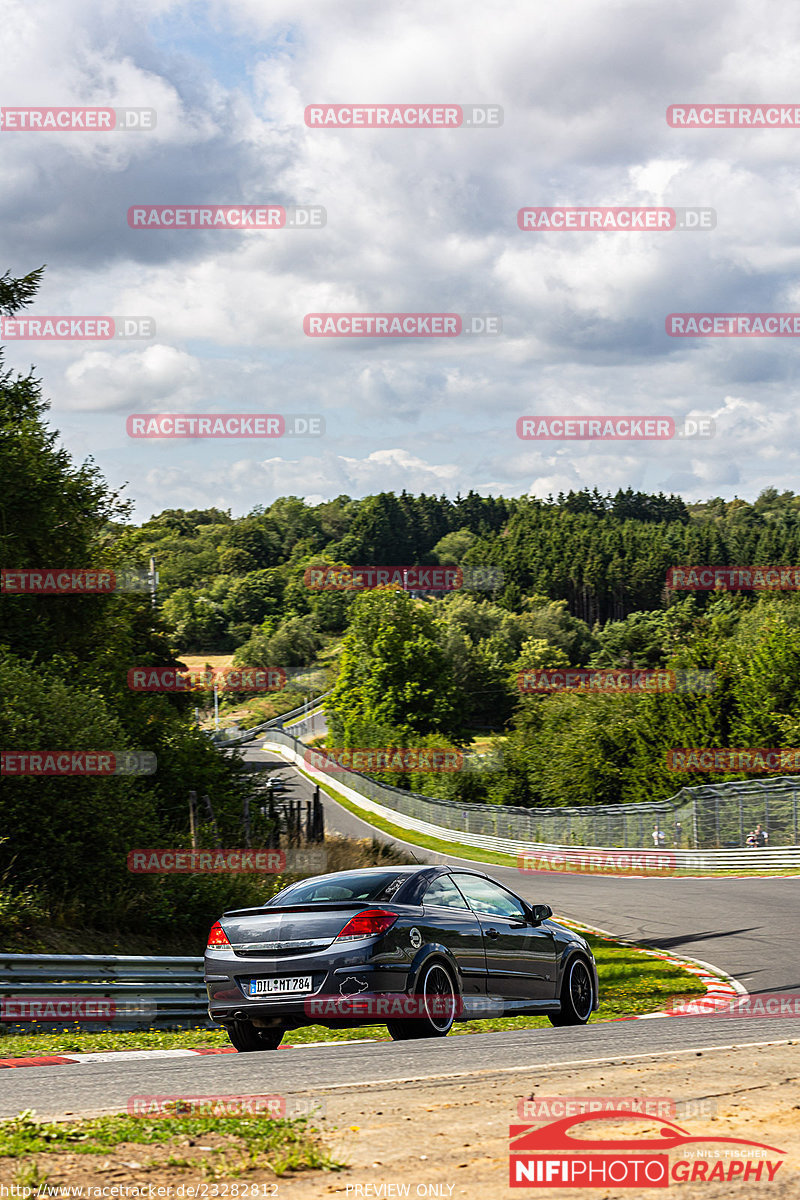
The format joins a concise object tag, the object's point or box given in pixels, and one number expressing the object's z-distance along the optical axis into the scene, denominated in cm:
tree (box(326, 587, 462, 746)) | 10094
